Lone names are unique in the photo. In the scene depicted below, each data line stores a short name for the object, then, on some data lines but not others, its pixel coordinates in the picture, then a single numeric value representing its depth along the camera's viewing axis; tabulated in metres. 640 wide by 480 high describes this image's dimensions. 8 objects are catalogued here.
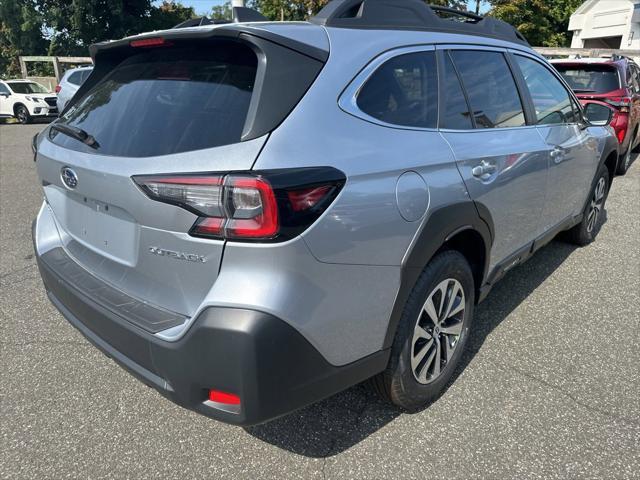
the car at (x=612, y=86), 6.79
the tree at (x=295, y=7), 23.35
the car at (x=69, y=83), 12.85
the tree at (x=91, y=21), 28.86
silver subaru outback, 1.58
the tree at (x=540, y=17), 26.94
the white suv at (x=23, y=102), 17.16
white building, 23.73
